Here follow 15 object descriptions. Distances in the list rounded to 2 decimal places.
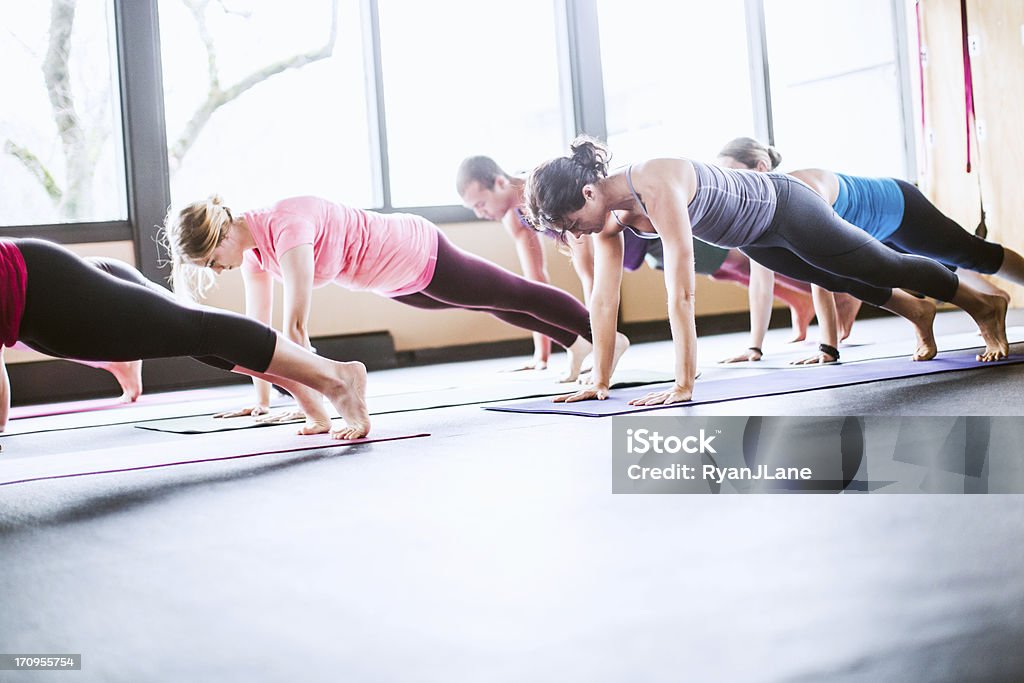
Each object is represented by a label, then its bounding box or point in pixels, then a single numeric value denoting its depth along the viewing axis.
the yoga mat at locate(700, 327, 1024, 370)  3.63
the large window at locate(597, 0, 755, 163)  6.36
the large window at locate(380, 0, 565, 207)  5.77
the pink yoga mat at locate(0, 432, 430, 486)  2.09
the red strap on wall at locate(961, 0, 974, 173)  5.07
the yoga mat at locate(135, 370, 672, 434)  2.89
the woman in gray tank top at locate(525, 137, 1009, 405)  2.56
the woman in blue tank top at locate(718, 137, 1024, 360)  3.23
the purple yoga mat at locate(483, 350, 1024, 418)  2.62
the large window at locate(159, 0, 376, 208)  5.23
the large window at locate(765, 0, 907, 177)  6.75
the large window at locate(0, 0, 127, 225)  4.82
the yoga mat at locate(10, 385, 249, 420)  3.83
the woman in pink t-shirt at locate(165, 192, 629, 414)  2.70
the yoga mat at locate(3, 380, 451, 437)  3.27
